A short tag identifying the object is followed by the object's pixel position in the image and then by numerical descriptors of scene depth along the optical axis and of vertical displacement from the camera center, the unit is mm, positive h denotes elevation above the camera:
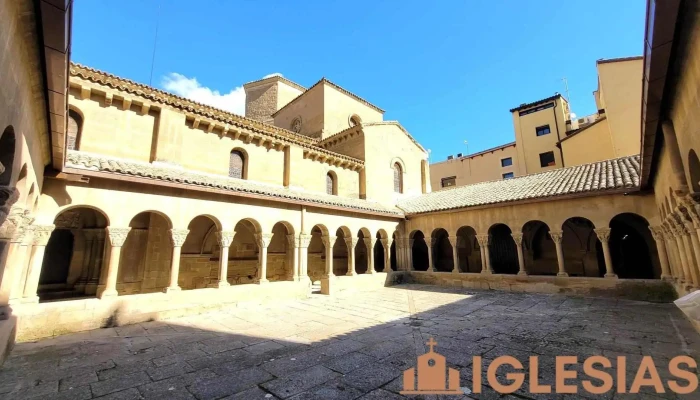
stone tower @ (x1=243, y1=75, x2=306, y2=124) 22922 +12303
